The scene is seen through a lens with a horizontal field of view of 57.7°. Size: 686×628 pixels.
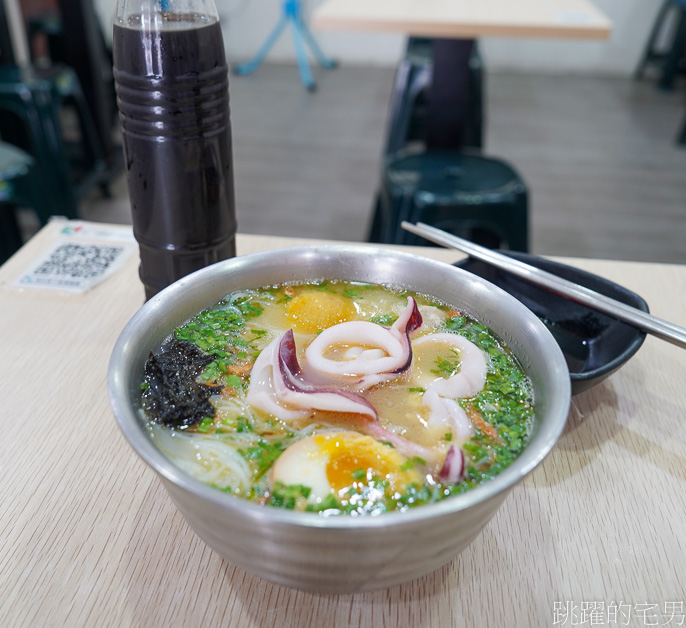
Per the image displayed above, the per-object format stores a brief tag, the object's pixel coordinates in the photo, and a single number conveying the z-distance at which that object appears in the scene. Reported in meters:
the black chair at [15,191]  0.89
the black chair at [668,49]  1.97
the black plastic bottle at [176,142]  0.33
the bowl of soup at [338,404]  0.21
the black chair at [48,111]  1.05
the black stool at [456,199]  0.78
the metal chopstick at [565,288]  0.32
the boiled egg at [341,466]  0.25
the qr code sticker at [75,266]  0.46
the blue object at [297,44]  2.12
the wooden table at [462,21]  0.82
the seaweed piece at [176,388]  0.28
